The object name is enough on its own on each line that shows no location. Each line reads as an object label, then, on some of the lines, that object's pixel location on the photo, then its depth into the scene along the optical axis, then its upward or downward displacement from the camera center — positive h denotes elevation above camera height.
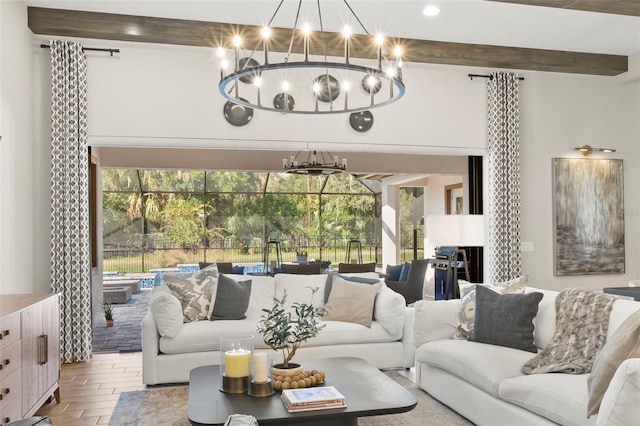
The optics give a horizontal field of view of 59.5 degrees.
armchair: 7.03 -0.88
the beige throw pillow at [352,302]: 4.97 -0.79
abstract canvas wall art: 6.77 -0.06
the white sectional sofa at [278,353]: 4.48 -1.02
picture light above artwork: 6.81 +0.75
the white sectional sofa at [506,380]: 2.32 -0.94
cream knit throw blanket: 3.14 -0.73
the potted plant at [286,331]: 3.25 -0.68
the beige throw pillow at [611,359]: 2.49 -0.67
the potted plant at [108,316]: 7.21 -1.27
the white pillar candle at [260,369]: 3.13 -0.86
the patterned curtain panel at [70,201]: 5.36 +0.17
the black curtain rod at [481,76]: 6.51 +1.59
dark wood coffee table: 2.77 -0.99
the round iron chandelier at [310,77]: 5.73 +1.48
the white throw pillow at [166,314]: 4.46 -0.78
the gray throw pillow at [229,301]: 4.86 -0.74
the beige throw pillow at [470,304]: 4.12 -0.69
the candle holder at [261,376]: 3.10 -0.90
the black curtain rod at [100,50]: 5.54 +1.67
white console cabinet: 3.08 -0.84
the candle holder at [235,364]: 3.17 -0.85
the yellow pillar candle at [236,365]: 3.18 -0.85
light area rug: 3.63 -1.35
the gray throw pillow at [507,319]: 3.74 -0.73
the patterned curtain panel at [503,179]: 6.48 +0.38
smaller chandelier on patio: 8.20 +0.69
